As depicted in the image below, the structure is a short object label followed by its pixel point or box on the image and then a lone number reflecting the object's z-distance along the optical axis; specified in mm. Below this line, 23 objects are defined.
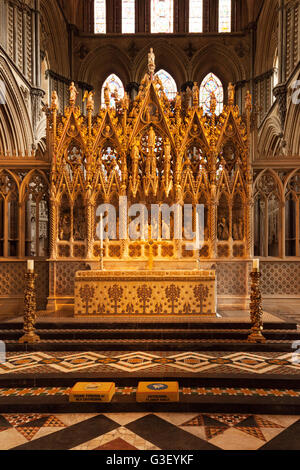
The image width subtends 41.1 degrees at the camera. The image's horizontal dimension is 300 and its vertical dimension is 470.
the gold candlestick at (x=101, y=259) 7719
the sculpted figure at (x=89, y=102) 8723
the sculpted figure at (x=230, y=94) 8516
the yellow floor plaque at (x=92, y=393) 4176
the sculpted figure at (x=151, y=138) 8727
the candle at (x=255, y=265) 6208
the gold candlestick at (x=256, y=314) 6121
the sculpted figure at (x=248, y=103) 8711
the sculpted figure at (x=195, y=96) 8742
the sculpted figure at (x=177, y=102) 8742
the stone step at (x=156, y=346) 5941
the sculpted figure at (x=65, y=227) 8915
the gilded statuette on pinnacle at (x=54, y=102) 8570
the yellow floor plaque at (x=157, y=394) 4176
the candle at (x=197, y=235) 8335
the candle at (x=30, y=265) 6350
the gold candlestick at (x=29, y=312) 6184
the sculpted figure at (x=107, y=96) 8594
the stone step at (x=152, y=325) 6695
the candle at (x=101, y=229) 7777
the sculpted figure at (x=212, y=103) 8621
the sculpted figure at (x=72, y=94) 8705
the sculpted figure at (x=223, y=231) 8953
